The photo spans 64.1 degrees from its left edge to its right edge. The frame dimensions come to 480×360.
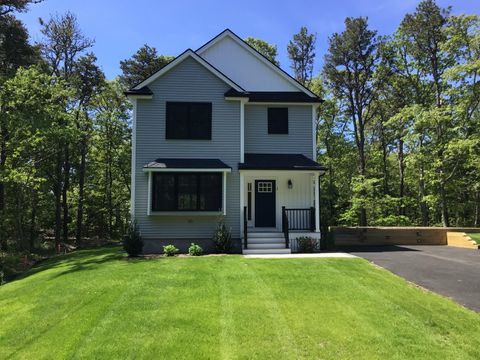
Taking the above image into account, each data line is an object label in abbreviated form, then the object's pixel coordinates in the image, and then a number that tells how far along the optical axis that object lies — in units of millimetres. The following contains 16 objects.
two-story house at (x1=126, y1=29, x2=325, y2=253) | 14445
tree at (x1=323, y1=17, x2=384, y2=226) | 25453
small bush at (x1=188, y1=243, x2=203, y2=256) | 13141
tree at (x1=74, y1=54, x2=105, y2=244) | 27133
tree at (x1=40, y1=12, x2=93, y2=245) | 25766
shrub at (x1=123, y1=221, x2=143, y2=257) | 13104
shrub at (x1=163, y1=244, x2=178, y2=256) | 13172
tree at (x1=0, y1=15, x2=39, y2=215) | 21438
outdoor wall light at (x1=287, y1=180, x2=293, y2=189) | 16172
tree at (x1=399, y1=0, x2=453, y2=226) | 23266
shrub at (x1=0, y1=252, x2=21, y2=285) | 13477
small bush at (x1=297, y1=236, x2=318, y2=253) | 14305
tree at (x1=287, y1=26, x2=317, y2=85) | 30484
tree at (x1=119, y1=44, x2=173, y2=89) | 30406
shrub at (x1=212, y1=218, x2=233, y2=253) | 13797
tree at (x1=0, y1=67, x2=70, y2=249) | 17141
